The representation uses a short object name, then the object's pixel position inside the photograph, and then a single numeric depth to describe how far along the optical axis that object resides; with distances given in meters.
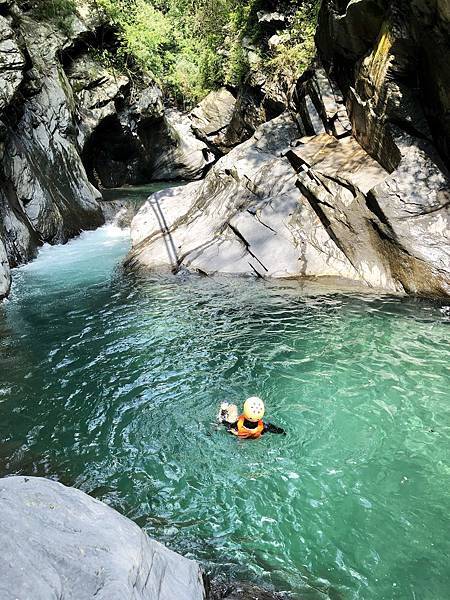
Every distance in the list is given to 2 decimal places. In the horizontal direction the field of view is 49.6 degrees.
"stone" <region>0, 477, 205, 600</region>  2.44
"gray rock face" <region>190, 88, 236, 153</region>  26.27
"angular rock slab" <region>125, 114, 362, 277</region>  11.56
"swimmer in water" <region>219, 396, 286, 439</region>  5.53
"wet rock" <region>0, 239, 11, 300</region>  10.91
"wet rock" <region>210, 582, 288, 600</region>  3.71
